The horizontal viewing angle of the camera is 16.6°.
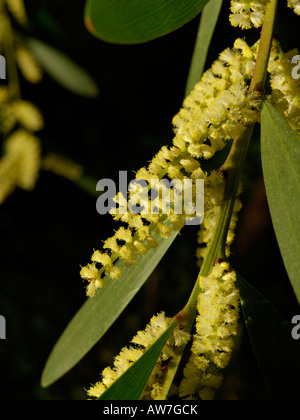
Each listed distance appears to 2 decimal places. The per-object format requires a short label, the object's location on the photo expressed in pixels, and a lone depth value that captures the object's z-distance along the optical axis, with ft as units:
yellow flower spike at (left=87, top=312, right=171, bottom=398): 0.65
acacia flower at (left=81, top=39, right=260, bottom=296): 0.65
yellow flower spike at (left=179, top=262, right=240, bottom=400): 0.64
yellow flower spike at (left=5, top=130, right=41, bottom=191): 1.17
